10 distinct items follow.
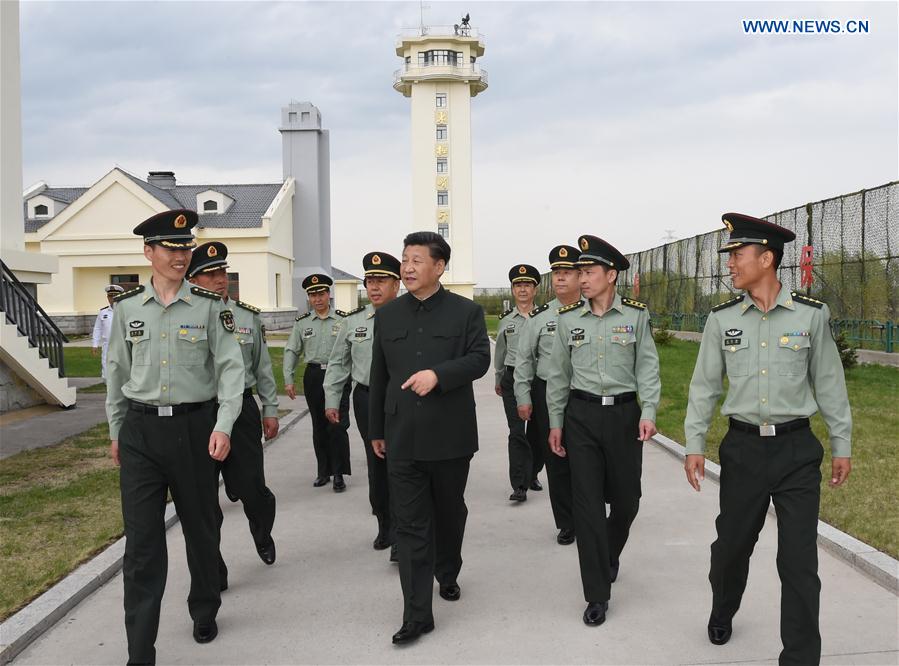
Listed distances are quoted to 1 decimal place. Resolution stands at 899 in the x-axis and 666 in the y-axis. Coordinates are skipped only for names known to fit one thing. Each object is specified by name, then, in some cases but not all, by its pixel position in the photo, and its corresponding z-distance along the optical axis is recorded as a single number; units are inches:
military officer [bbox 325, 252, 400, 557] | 237.6
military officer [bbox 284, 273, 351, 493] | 322.7
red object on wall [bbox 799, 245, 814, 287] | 775.2
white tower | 2066.9
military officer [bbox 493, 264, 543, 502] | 294.7
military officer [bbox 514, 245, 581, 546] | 269.0
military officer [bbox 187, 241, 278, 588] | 218.2
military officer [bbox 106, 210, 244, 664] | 160.9
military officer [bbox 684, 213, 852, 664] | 149.1
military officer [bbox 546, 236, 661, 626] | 183.2
